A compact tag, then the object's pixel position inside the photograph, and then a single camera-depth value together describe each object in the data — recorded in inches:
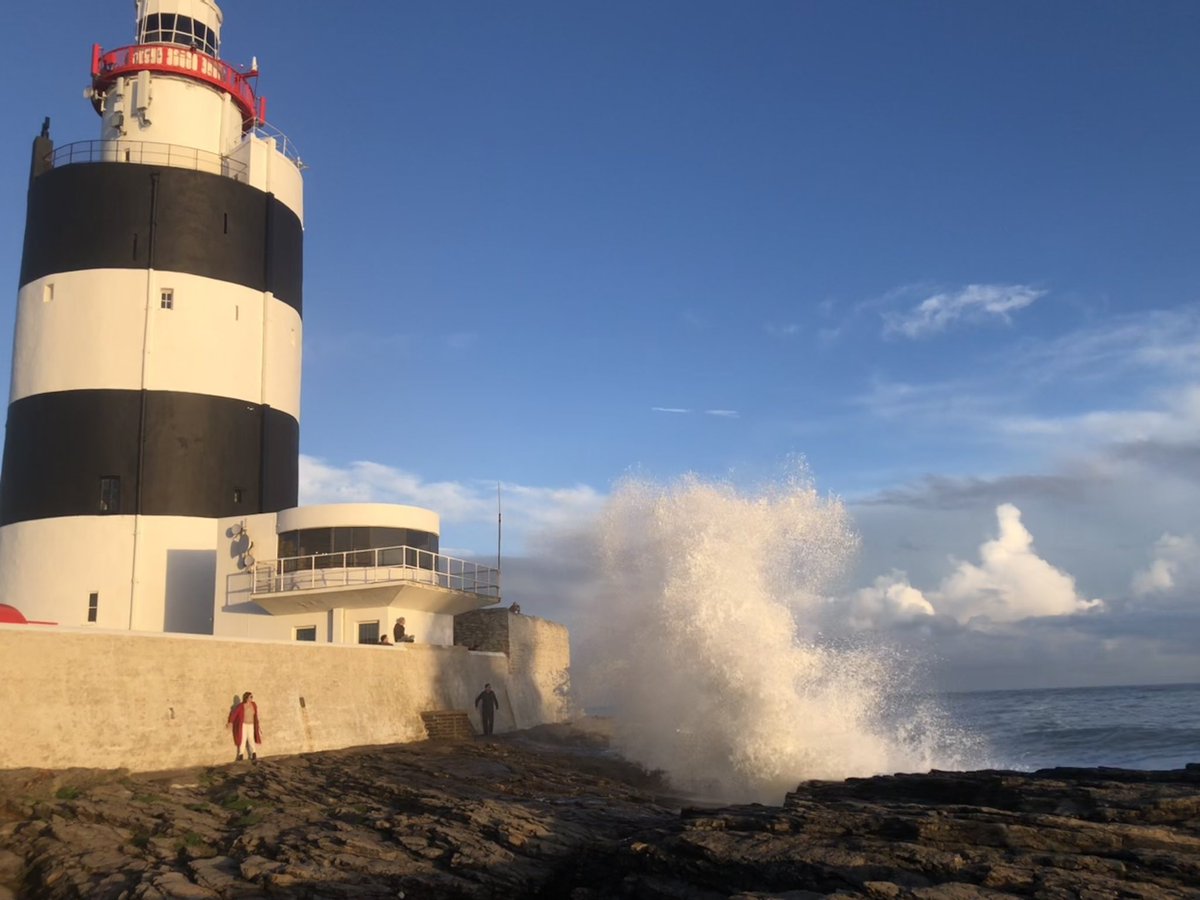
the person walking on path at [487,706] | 900.6
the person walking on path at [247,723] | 611.8
